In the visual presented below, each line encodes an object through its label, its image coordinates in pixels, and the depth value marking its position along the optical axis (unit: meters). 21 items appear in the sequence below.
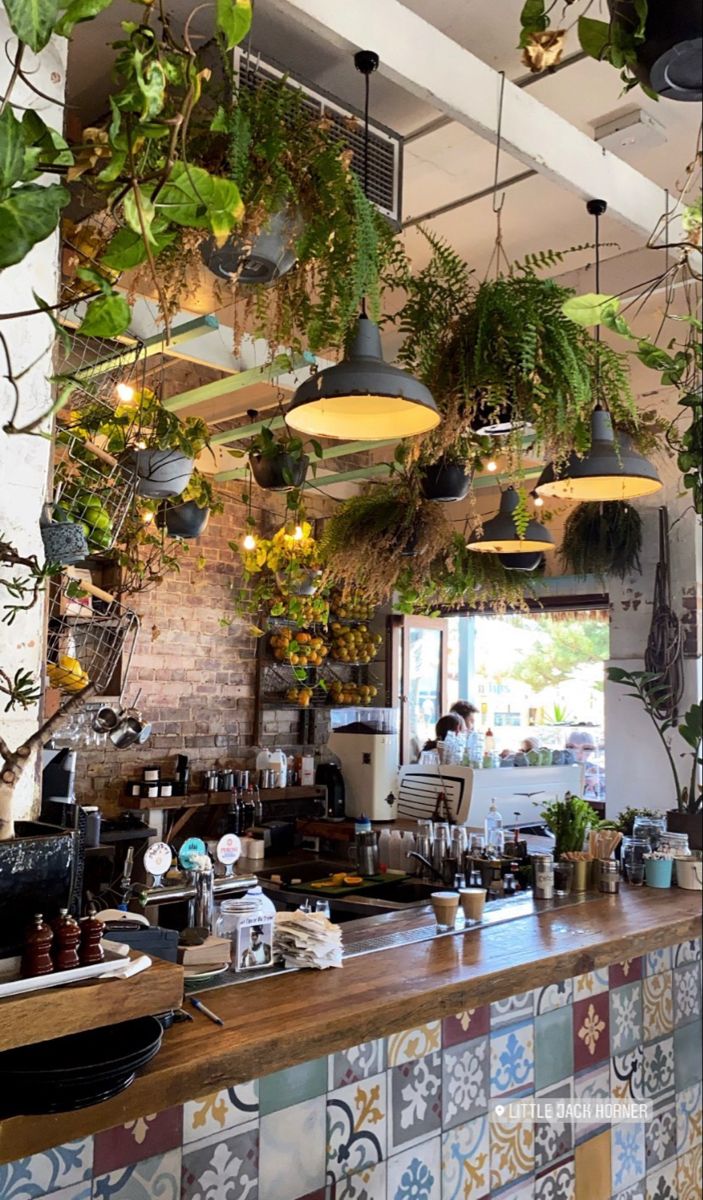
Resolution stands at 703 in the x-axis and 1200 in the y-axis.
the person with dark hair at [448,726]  6.76
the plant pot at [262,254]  2.15
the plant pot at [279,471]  3.24
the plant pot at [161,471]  2.49
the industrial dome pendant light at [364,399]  1.96
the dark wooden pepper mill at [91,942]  1.33
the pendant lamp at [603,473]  2.60
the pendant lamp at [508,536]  3.86
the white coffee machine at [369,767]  6.21
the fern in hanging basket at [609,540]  4.82
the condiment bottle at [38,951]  1.26
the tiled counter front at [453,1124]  1.72
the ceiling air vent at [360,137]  2.38
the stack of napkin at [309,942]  2.20
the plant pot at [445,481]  3.32
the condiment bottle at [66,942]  1.30
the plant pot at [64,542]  1.61
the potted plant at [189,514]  3.52
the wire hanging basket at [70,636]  2.06
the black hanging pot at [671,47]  1.06
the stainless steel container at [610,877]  3.19
